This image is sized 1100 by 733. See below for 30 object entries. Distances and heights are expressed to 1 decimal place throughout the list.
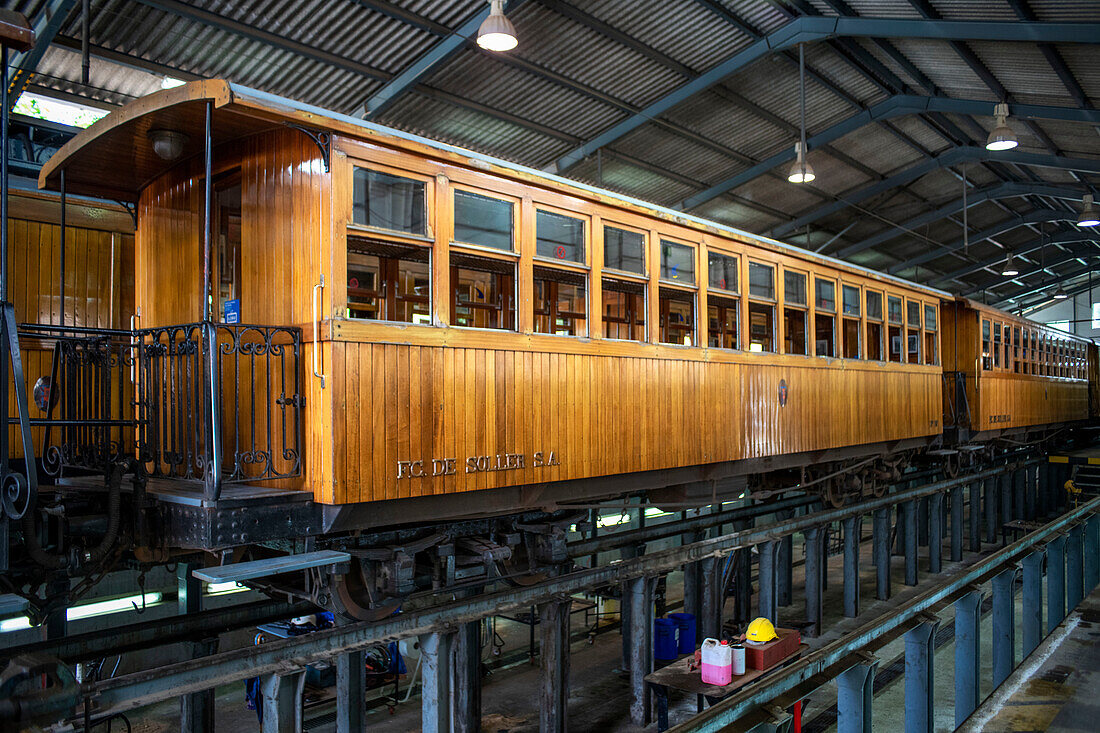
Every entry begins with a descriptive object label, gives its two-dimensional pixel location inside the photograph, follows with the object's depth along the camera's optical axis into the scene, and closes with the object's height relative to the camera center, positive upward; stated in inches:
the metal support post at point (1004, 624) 193.0 -59.8
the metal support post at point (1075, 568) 249.1 -58.4
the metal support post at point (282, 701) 168.1 -66.4
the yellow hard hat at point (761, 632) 270.1 -83.5
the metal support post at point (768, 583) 328.8 -82.4
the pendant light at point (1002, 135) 402.6 +135.0
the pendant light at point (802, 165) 470.9 +139.3
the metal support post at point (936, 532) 482.0 -91.5
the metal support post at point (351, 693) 203.3 -78.7
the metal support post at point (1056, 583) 224.1 -56.9
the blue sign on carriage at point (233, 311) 197.9 +22.5
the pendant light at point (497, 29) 277.3 +131.8
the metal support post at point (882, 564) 445.1 -99.9
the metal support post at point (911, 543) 469.5 -93.0
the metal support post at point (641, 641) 275.3 -88.0
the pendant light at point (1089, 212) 601.3 +137.8
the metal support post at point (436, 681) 187.2 -69.8
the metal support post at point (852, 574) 397.1 -95.8
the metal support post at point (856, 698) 123.6 -49.3
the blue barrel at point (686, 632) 358.9 -110.6
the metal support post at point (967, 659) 170.6 -61.5
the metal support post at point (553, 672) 247.4 -90.5
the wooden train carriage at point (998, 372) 531.8 +14.1
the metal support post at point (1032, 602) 207.3 -58.1
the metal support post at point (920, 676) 145.1 -54.5
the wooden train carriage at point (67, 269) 259.9 +46.3
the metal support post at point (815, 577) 363.3 -87.7
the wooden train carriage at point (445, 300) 174.1 +29.2
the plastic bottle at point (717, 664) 249.9 -87.2
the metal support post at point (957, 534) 535.9 -100.4
